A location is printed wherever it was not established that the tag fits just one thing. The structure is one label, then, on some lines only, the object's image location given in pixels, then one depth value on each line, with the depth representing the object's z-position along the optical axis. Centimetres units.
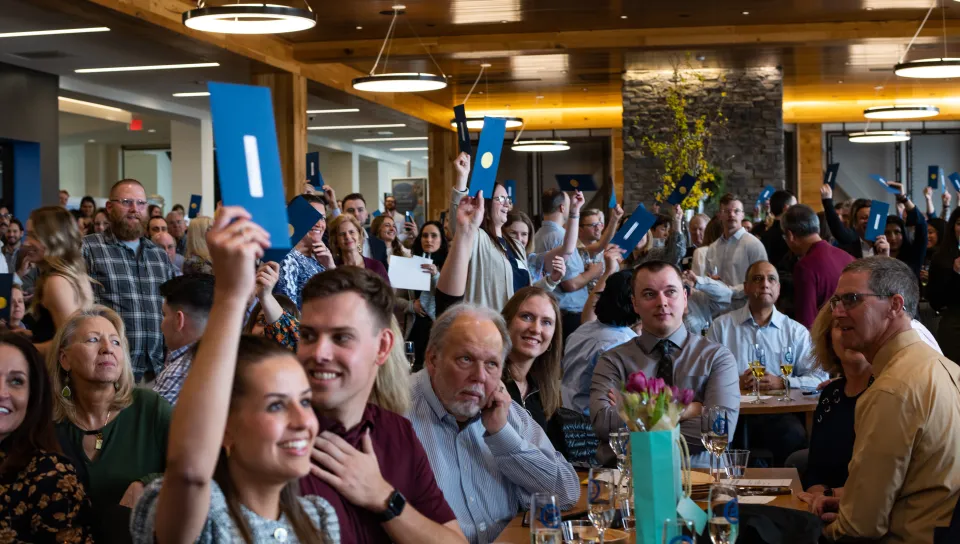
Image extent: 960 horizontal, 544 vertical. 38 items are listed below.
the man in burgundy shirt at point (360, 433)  229
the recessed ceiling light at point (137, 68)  1319
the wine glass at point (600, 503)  268
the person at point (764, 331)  589
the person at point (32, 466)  266
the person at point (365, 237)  914
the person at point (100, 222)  1128
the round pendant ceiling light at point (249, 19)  728
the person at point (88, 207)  1365
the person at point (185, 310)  401
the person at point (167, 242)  860
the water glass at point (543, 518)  241
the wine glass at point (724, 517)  235
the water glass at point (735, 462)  342
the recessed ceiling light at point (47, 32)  1076
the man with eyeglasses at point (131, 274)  584
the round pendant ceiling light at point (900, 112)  1490
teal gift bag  236
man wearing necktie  428
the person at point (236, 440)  158
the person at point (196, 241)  636
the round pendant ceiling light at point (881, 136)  1830
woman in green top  330
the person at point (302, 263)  525
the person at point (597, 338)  493
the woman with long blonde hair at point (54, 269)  502
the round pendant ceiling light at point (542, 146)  1883
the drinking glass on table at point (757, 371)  540
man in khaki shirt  310
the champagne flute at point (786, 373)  536
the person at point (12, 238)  1005
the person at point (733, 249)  844
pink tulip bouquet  241
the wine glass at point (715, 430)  350
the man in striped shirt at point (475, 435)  310
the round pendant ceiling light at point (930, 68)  986
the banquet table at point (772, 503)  290
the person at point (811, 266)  669
